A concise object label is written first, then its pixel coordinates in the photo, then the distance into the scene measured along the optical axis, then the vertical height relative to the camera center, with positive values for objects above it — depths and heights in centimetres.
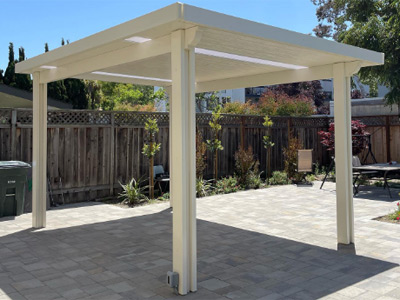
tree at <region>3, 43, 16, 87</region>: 1711 +377
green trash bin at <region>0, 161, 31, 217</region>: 685 -48
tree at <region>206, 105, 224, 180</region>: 1029 +39
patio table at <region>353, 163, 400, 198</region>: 898 -31
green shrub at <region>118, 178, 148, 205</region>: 840 -78
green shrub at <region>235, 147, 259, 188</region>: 1063 -25
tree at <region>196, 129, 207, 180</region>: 964 +3
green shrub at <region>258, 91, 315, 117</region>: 1792 +212
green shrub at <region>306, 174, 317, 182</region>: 1184 -69
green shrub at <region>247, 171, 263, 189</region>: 1065 -70
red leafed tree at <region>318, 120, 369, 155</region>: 1144 +48
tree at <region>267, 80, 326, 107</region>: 2747 +460
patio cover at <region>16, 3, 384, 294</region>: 374 +121
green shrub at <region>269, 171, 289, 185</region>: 1125 -65
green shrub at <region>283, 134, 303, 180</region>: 1159 -7
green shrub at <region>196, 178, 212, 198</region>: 939 -77
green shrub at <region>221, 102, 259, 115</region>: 1702 +208
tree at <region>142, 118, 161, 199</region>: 877 +20
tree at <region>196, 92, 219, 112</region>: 2453 +348
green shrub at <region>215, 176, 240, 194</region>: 992 -76
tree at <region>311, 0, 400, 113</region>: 1021 +309
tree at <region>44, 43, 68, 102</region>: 1664 +286
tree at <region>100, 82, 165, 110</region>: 2508 +437
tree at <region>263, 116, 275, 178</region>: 1155 +39
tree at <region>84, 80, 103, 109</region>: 2078 +352
